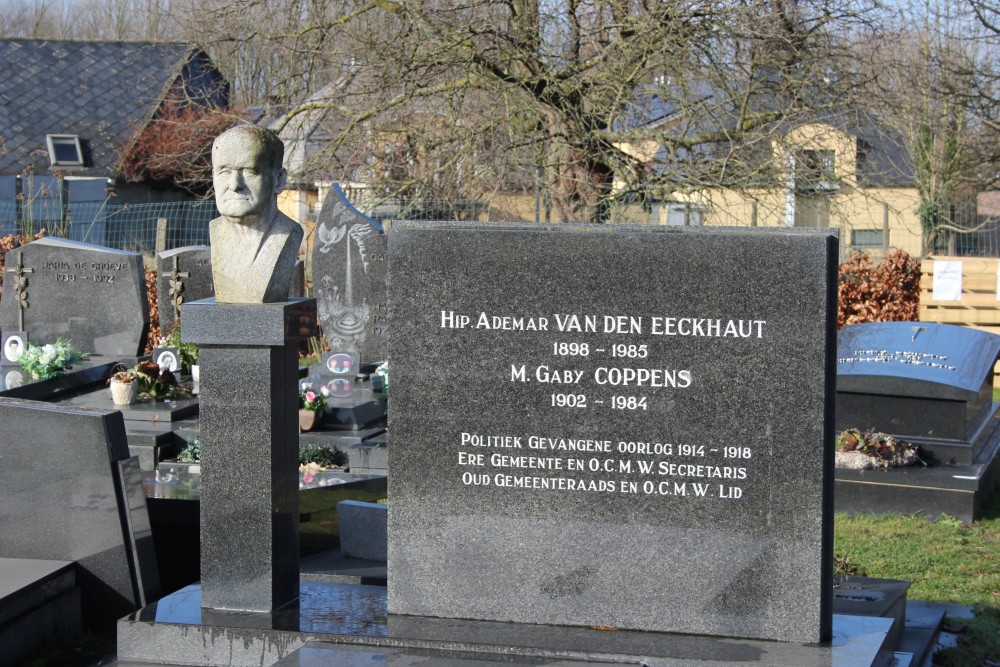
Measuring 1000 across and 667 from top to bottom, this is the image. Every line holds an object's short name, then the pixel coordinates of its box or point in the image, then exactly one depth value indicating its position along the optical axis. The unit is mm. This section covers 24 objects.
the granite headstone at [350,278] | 12070
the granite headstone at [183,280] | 13211
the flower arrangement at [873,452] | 8195
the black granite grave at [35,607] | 4879
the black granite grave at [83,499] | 5352
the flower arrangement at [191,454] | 8305
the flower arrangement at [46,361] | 10398
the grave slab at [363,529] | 5750
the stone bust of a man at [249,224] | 4781
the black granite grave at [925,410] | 8008
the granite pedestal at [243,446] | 4688
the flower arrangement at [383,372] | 10558
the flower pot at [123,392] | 9617
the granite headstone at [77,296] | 11969
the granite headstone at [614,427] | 4387
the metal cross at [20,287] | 12164
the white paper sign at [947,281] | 14672
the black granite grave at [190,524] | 5977
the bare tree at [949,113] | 19859
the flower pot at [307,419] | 9102
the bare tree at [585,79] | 12320
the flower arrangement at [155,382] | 9859
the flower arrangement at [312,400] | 9188
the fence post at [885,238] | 17438
